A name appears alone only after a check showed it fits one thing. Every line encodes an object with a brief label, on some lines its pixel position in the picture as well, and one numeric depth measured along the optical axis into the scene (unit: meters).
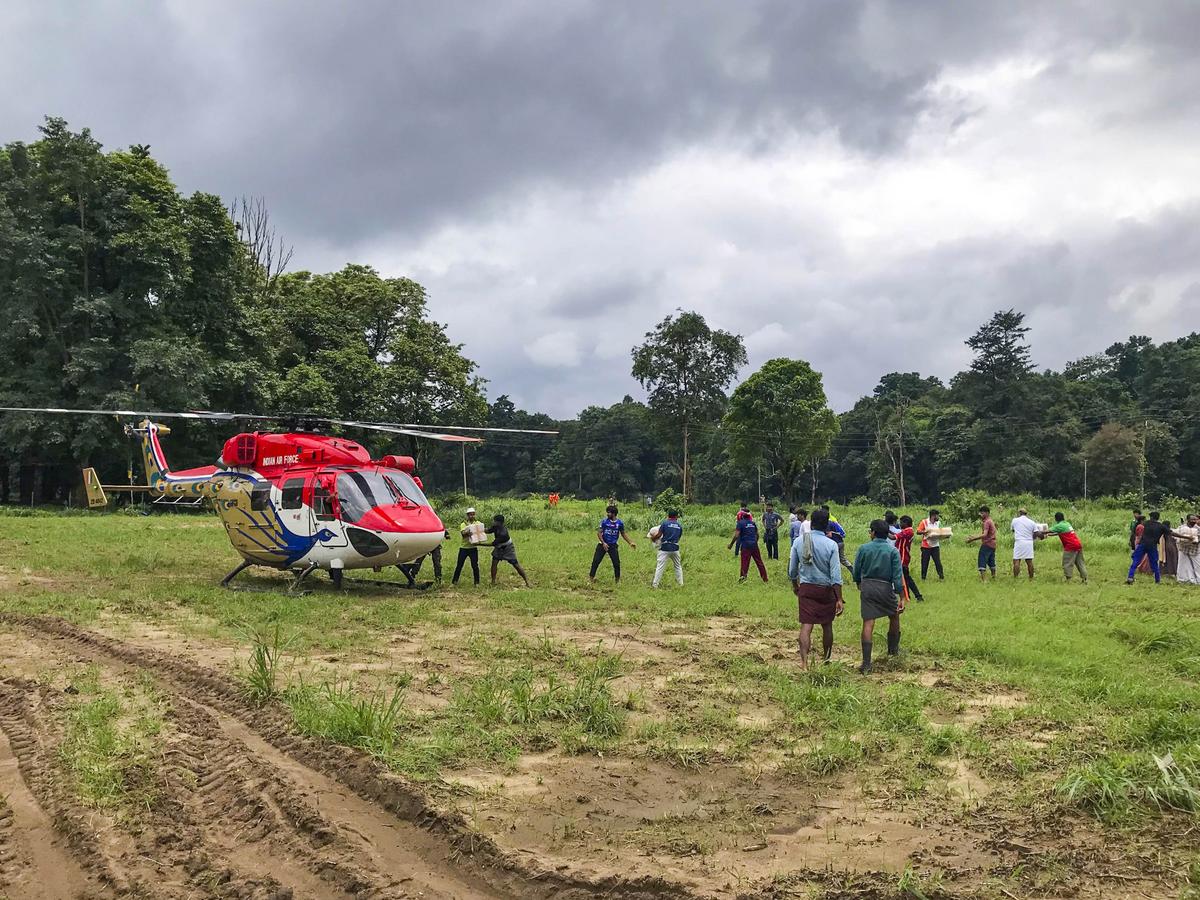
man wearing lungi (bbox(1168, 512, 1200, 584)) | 15.51
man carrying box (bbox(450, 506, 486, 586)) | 15.36
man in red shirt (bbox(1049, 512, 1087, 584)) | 15.40
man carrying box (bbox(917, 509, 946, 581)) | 15.60
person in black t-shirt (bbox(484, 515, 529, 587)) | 14.95
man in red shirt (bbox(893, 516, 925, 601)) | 13.45
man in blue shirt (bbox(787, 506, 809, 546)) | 14.62
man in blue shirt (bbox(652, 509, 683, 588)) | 14.55
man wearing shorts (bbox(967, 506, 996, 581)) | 15.51
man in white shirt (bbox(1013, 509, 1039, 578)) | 15.71
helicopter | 13.62
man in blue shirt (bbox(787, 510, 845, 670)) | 8.38
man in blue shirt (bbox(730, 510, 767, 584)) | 15.33
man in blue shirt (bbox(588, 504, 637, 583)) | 15.40
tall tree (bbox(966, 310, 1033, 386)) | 62.25
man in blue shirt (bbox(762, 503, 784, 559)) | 18.98
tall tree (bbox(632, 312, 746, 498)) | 48.88
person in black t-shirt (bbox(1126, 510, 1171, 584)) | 15.66
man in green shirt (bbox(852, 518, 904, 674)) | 8.48
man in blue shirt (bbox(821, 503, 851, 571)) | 12.33
